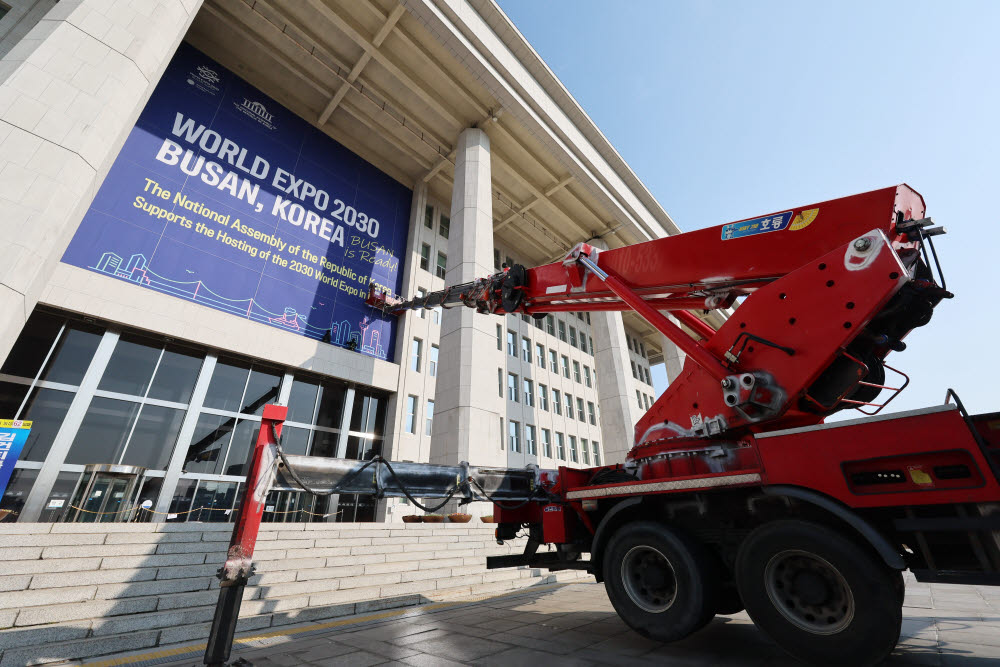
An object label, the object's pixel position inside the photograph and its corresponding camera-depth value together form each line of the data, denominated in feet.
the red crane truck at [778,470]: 9.11
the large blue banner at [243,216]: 47.32
